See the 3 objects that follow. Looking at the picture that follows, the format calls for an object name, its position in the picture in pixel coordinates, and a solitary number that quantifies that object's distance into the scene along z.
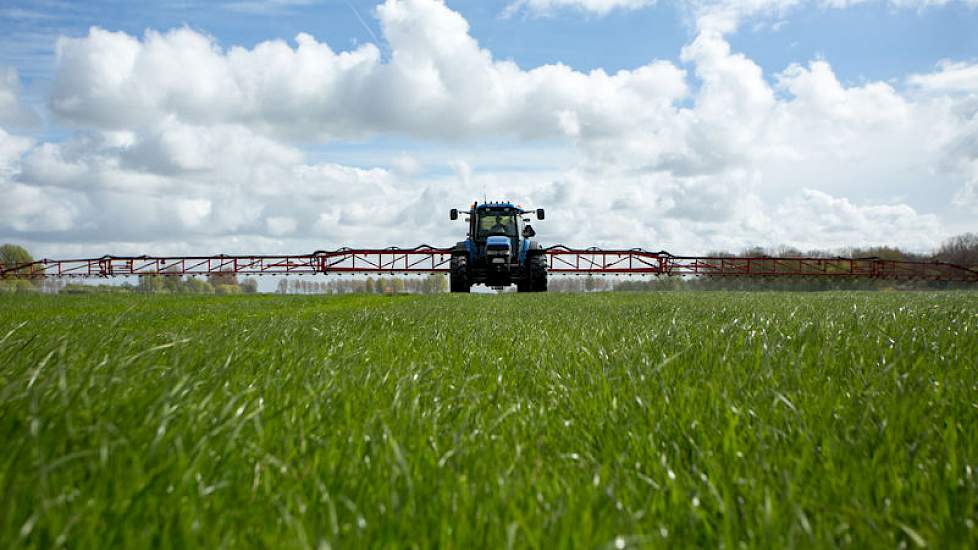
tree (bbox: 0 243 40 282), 71.76
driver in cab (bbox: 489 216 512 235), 23.03
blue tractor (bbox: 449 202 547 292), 22.45
